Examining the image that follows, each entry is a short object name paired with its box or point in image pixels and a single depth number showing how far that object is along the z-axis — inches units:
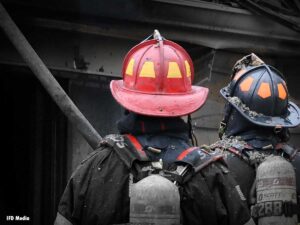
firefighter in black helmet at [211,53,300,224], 222.7
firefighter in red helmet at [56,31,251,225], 164.4
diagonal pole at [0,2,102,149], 285.0
